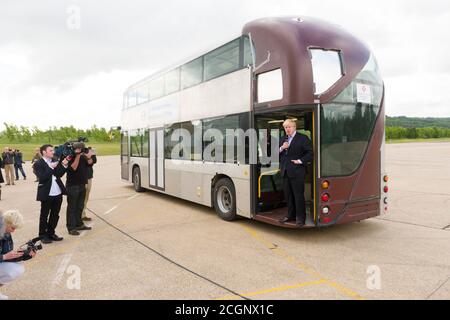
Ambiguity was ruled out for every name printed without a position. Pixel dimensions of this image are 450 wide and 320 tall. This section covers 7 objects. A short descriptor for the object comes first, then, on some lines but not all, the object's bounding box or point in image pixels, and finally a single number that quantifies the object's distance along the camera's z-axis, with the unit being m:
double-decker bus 5.81
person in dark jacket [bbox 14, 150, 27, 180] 18.72
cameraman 6.62
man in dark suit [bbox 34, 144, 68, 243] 5.82
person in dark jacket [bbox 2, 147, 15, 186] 16.16
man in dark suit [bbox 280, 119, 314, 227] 5.92
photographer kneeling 3.46
